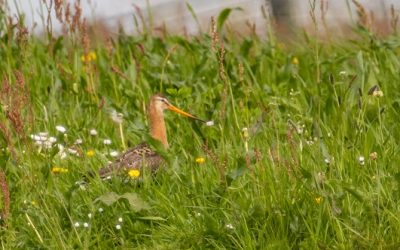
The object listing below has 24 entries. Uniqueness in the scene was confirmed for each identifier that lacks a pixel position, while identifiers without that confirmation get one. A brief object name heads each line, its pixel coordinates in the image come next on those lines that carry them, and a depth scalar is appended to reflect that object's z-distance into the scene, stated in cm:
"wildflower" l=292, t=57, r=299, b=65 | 1920
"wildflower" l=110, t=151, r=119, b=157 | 1609
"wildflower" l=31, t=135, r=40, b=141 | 1506
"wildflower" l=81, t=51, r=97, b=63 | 1984
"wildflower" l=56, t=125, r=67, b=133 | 1647
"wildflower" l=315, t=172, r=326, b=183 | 1280
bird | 1485
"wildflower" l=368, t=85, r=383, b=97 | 1622
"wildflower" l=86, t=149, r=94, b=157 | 1588
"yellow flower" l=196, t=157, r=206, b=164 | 1483
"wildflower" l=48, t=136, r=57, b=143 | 1599
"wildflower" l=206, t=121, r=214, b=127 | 1629
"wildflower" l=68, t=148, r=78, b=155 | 1589
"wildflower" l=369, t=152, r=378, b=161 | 1380
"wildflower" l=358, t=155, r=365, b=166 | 1387
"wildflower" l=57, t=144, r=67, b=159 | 1586
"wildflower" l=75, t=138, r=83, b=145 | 1623
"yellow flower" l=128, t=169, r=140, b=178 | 1455
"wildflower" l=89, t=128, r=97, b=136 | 1681
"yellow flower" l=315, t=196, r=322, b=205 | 1288
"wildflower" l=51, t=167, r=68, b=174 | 1515
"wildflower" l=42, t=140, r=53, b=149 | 1515
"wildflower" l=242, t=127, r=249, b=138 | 1528
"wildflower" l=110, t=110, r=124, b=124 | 1727
